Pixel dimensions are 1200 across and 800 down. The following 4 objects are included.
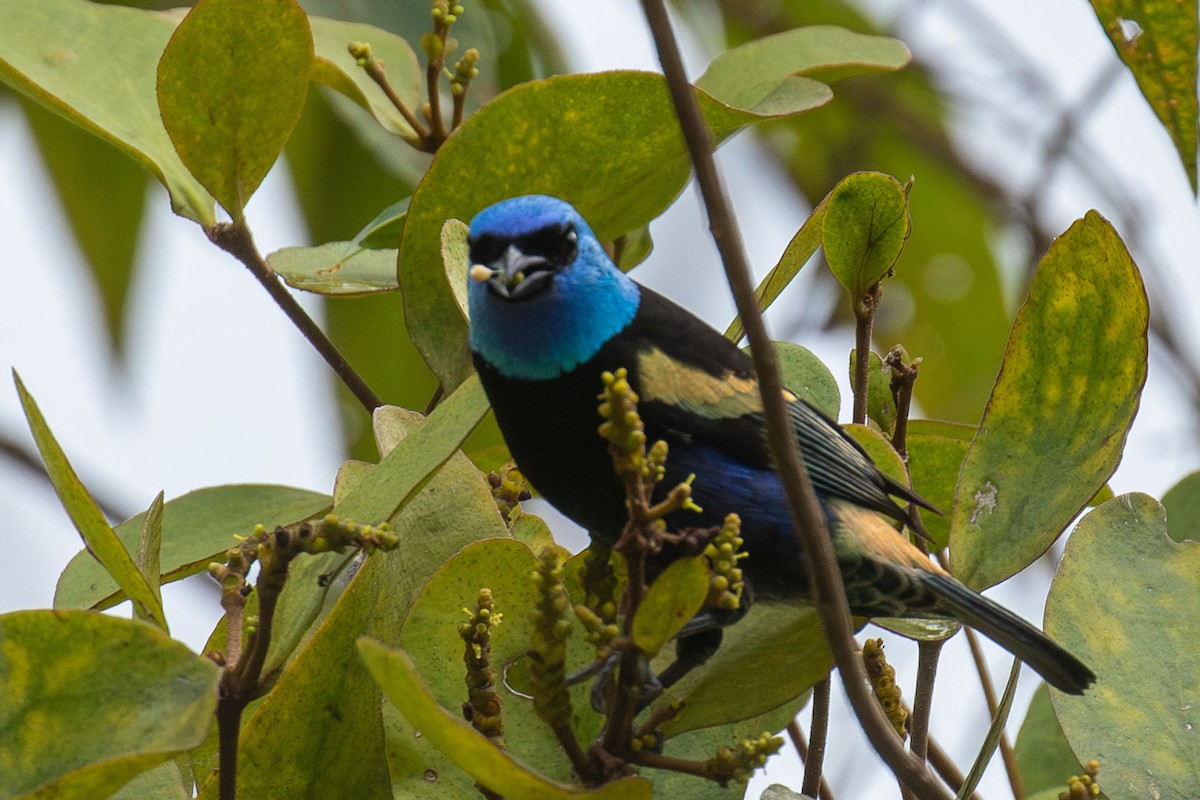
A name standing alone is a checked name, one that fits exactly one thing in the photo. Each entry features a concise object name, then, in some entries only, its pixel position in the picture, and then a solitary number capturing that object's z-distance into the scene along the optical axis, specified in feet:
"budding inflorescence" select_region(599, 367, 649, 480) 10.02
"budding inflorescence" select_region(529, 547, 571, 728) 10.95
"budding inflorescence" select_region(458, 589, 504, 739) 11.44
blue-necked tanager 16.39
